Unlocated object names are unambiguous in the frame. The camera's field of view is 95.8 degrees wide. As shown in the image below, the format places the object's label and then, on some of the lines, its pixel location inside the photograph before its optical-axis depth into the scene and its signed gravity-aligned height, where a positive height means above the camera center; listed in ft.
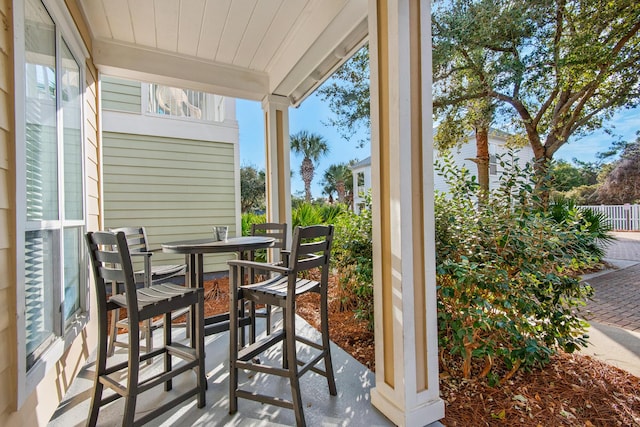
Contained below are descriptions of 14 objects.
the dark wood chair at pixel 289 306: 5.00 -1.69
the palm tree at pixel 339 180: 57.18 +7.12
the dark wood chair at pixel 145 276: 7.11 -1.65
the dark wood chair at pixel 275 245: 7.42 -0.96
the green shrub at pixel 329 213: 16.05 +0.10
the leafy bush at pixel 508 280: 5.82 -1.44
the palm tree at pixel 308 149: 47.70 +11.12
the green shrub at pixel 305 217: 15.33 -0.09
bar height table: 6.55 -0.79
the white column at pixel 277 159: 12.19 +2.41
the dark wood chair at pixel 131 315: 4.60 -1.69
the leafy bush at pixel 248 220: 19.84 -0.28
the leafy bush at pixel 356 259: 8.32 -1.40
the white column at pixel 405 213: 4.98 +0.02
